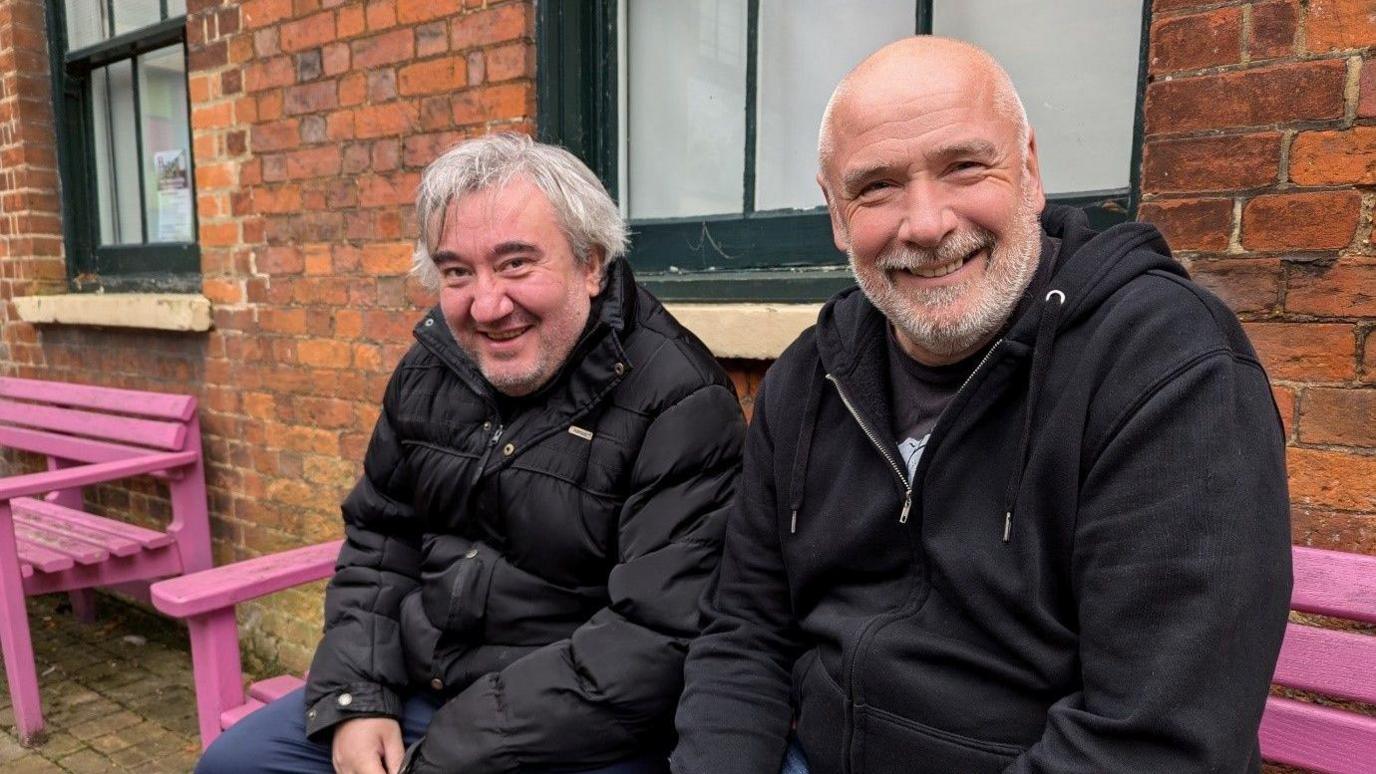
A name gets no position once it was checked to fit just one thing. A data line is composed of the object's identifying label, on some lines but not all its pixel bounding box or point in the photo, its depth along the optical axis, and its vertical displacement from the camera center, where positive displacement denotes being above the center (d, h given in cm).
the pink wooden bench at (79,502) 295 -90
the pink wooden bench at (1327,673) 138 -61
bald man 106 -30
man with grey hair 166 -48
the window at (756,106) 198 +40
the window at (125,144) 393 +52
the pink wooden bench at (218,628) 208 -84
